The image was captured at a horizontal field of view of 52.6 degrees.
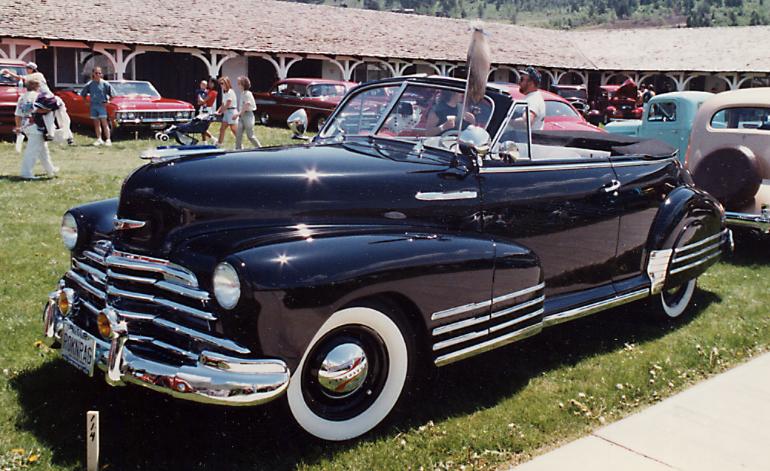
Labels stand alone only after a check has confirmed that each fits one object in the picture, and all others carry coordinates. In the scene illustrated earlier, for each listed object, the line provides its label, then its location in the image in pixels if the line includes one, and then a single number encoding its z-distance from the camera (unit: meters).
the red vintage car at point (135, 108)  17.67
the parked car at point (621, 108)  27.03
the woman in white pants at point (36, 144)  11.00
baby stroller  13.92
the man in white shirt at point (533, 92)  8.07
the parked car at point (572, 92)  28.95
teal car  12.98
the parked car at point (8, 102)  16.66
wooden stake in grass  3.09
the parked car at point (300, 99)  21.35
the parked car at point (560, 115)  13.99
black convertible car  3.30
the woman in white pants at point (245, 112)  13.74
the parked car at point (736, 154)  7.64
